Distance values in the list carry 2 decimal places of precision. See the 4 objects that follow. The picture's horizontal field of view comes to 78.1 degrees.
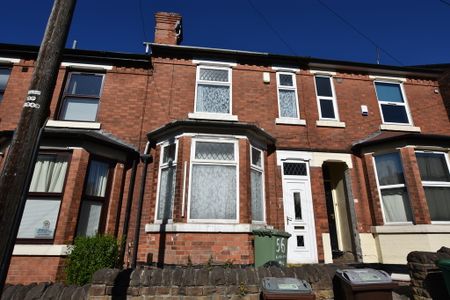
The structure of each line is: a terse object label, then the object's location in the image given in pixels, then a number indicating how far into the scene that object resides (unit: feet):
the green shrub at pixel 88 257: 18.86
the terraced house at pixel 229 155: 22.35
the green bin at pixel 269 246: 20.53
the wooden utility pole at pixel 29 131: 7.84
